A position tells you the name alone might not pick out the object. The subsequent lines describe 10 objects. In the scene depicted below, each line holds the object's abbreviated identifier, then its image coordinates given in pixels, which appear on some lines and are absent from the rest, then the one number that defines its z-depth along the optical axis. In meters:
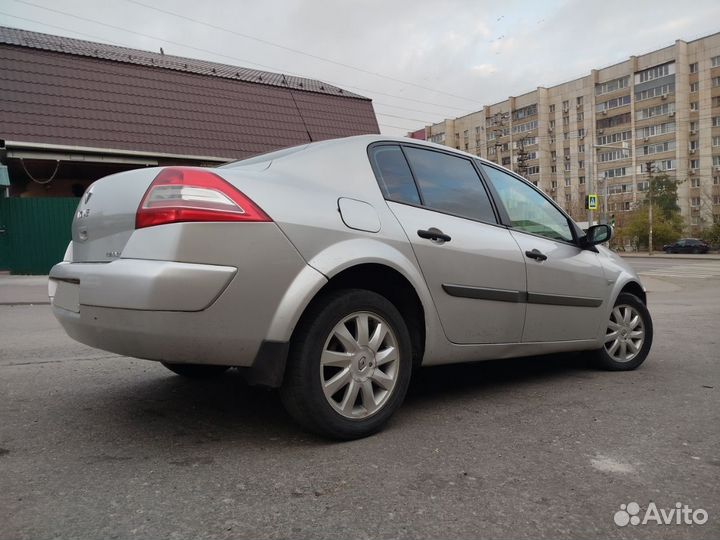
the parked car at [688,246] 53.66
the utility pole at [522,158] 43.66
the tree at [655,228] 58.94
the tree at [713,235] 54.93
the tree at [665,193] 63.00
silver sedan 2.38
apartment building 65.75
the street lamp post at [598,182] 21.25
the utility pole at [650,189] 54.15
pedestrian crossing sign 20.33
